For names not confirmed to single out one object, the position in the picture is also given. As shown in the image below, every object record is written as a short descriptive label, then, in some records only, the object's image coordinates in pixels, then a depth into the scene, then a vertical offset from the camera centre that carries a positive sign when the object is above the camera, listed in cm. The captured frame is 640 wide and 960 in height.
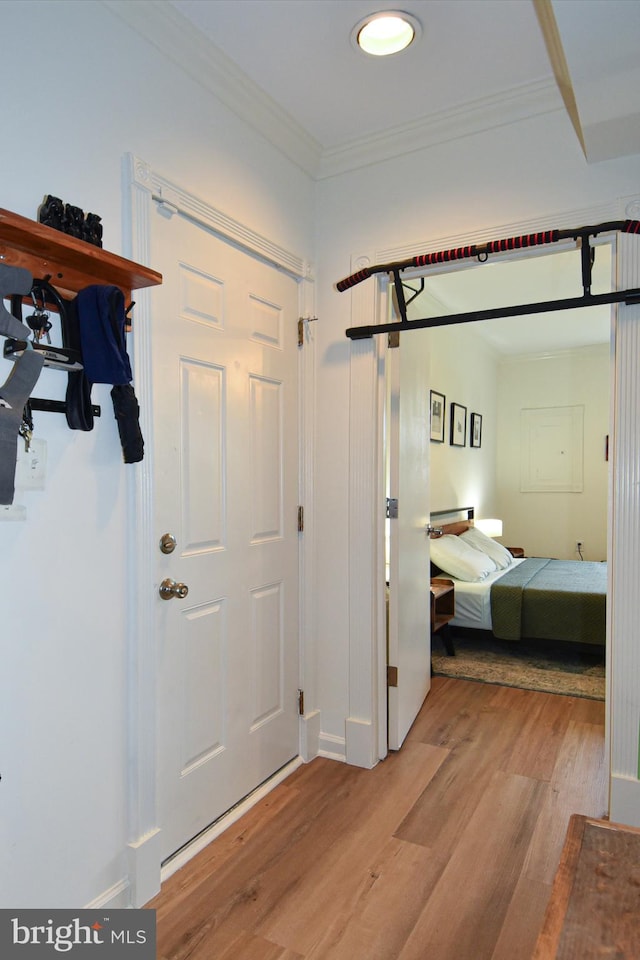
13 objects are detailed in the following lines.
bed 388 -81
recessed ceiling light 183 +142
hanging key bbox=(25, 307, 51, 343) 143 +37
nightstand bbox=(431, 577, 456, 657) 385 -88
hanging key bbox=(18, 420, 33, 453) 142 +11
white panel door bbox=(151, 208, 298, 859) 187 -14
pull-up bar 195 +79
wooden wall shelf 130 +54
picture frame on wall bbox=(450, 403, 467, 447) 544 +51
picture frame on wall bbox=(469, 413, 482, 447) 607 +50
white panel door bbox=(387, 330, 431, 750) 267 -26
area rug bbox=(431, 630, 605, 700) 354 -121
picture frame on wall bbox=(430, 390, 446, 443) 491 +53
